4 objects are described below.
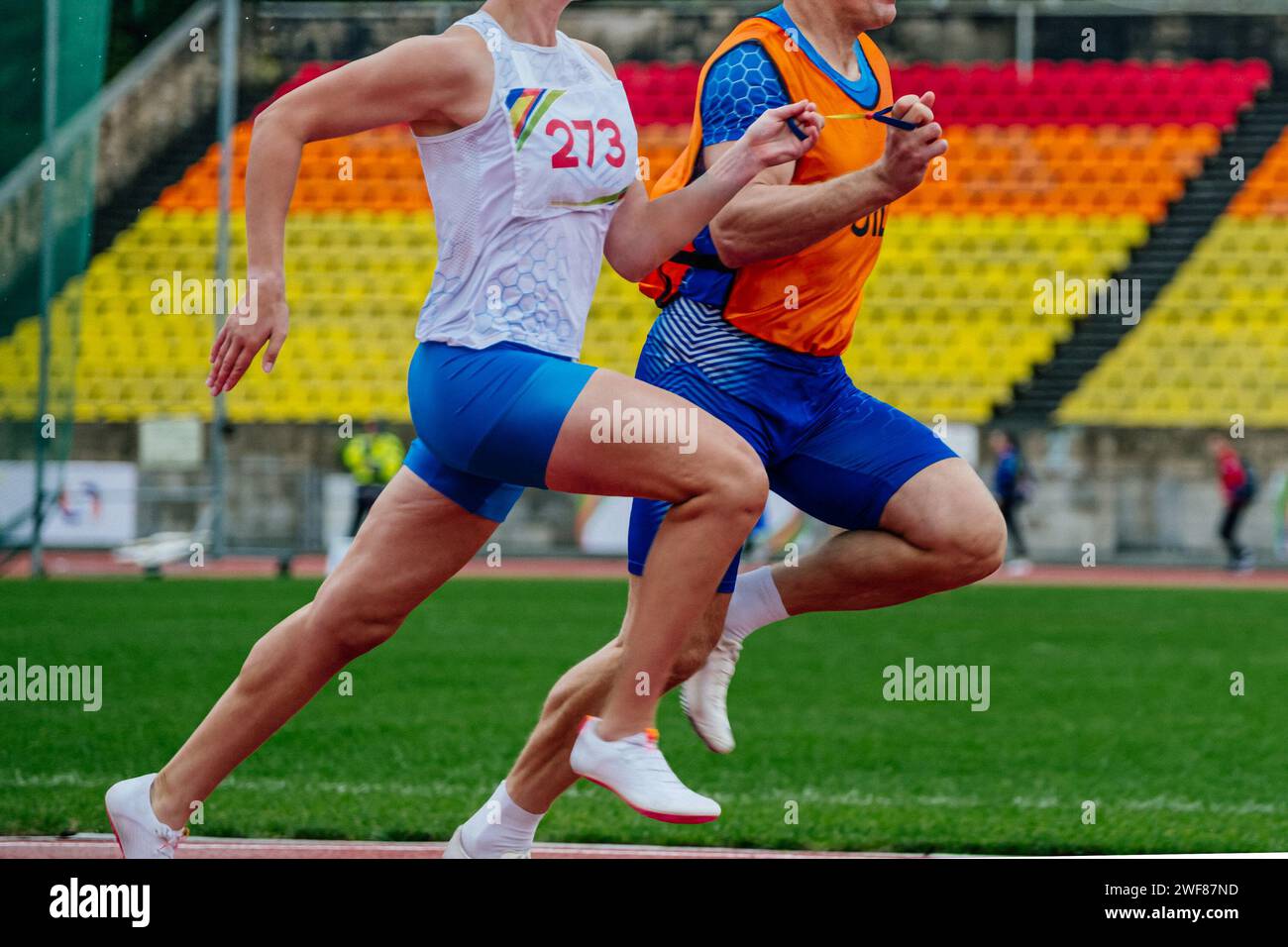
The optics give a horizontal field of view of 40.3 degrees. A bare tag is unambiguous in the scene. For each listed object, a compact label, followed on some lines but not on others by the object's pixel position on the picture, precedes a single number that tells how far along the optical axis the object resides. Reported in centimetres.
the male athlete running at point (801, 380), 447
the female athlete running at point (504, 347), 379
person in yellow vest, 1948
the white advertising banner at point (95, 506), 2036
